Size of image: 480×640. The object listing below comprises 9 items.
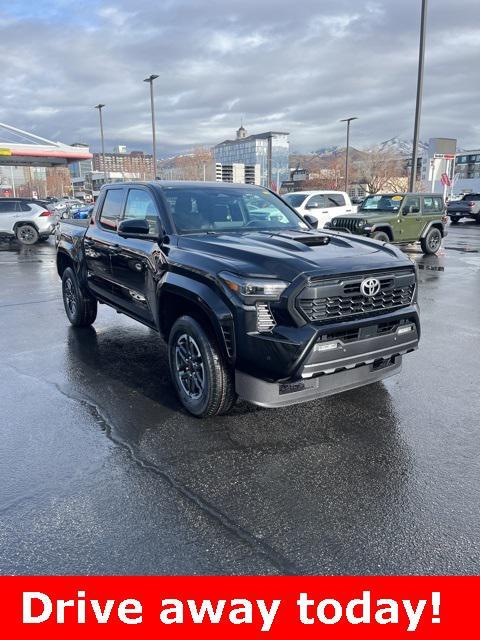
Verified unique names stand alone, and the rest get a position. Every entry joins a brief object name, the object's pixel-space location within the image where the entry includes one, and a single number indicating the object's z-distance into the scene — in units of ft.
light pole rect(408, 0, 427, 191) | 57.72
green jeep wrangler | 46.50
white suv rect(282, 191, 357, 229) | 58.03
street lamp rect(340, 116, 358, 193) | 140.37
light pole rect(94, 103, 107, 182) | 142.49
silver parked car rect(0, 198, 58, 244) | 64.95
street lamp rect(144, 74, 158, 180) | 101.40
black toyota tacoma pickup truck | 11.48
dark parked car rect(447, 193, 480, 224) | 106.22
